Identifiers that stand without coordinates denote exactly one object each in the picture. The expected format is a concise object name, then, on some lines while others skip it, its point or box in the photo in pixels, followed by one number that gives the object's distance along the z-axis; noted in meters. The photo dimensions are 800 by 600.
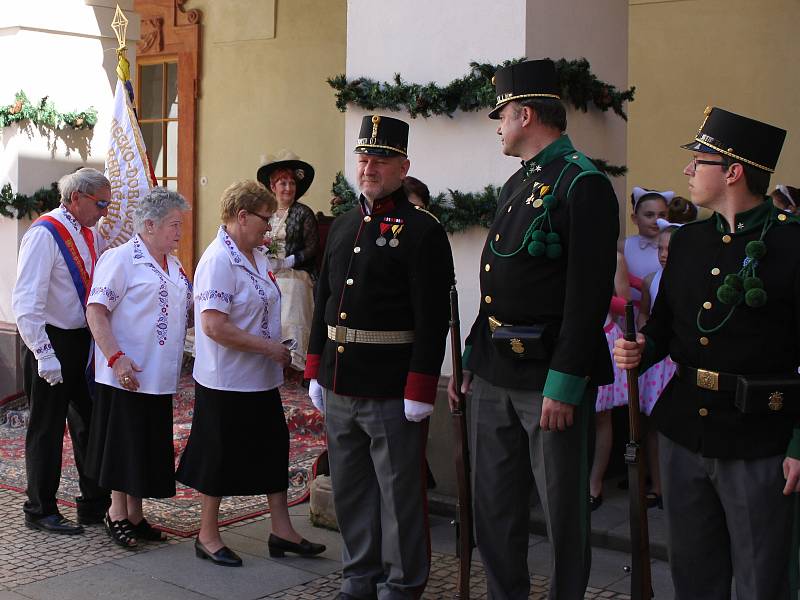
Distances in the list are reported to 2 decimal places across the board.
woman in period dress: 8.18
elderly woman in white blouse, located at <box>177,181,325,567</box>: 4.49
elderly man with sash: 5.05
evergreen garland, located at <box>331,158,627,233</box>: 5.10
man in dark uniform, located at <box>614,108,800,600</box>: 2.96
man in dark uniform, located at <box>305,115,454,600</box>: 3.90
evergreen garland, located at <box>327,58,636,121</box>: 5.08
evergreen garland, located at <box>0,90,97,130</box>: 7.94
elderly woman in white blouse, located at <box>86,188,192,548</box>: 4.78
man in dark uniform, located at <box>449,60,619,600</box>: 3.34
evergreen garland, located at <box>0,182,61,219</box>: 7.98
